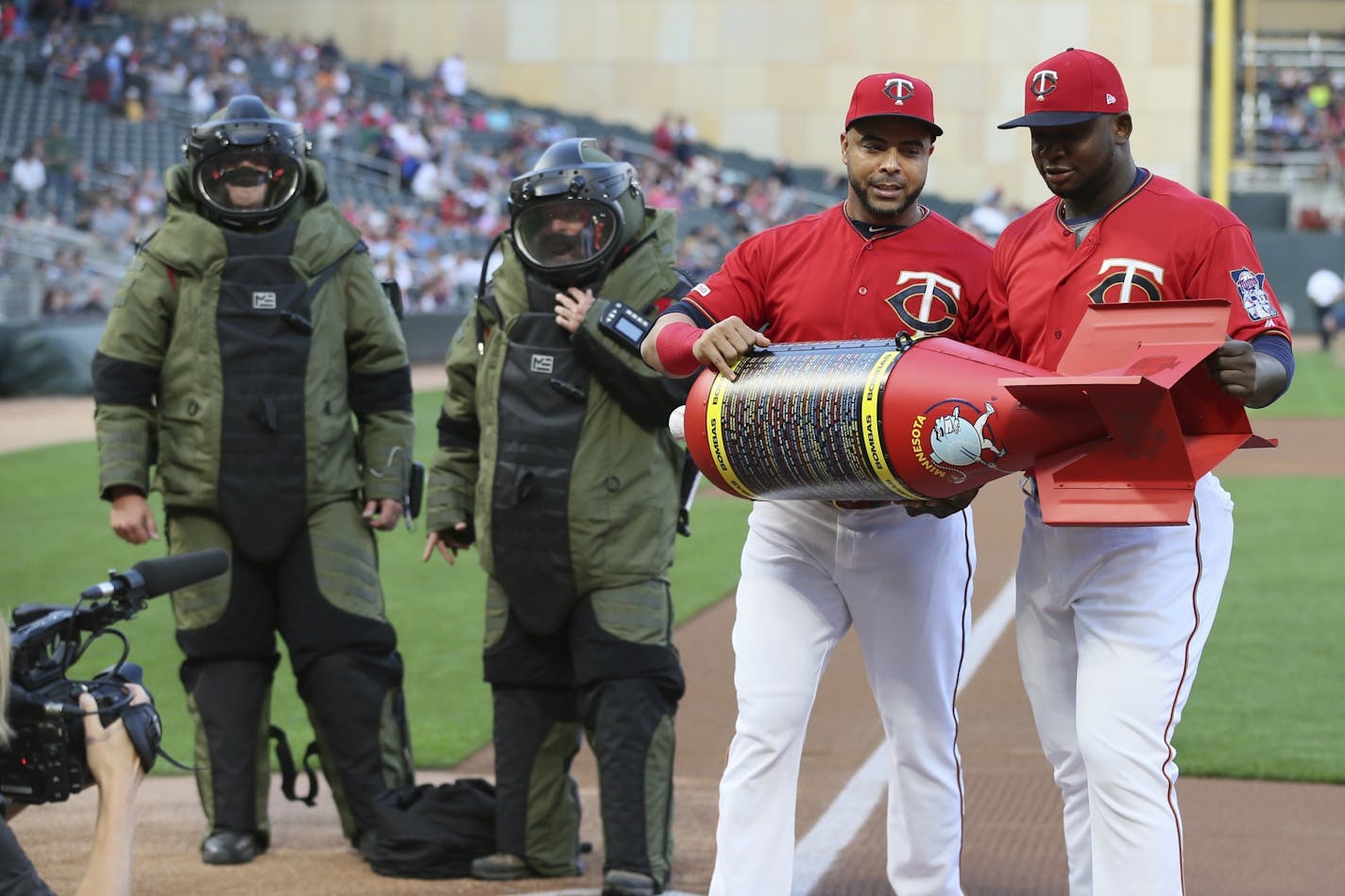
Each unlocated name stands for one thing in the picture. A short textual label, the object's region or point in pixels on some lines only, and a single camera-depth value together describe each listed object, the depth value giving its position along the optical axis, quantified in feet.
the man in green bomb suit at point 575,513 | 33.37
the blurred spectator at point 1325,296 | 213.46
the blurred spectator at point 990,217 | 245.86
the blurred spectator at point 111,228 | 168.45
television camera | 22.34
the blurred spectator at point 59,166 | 179.01
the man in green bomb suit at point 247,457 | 36.24
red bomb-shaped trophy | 22.93
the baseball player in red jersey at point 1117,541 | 24.56
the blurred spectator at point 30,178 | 174.40
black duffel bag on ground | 34.91
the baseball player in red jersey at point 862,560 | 27.94
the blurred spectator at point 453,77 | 269.03
